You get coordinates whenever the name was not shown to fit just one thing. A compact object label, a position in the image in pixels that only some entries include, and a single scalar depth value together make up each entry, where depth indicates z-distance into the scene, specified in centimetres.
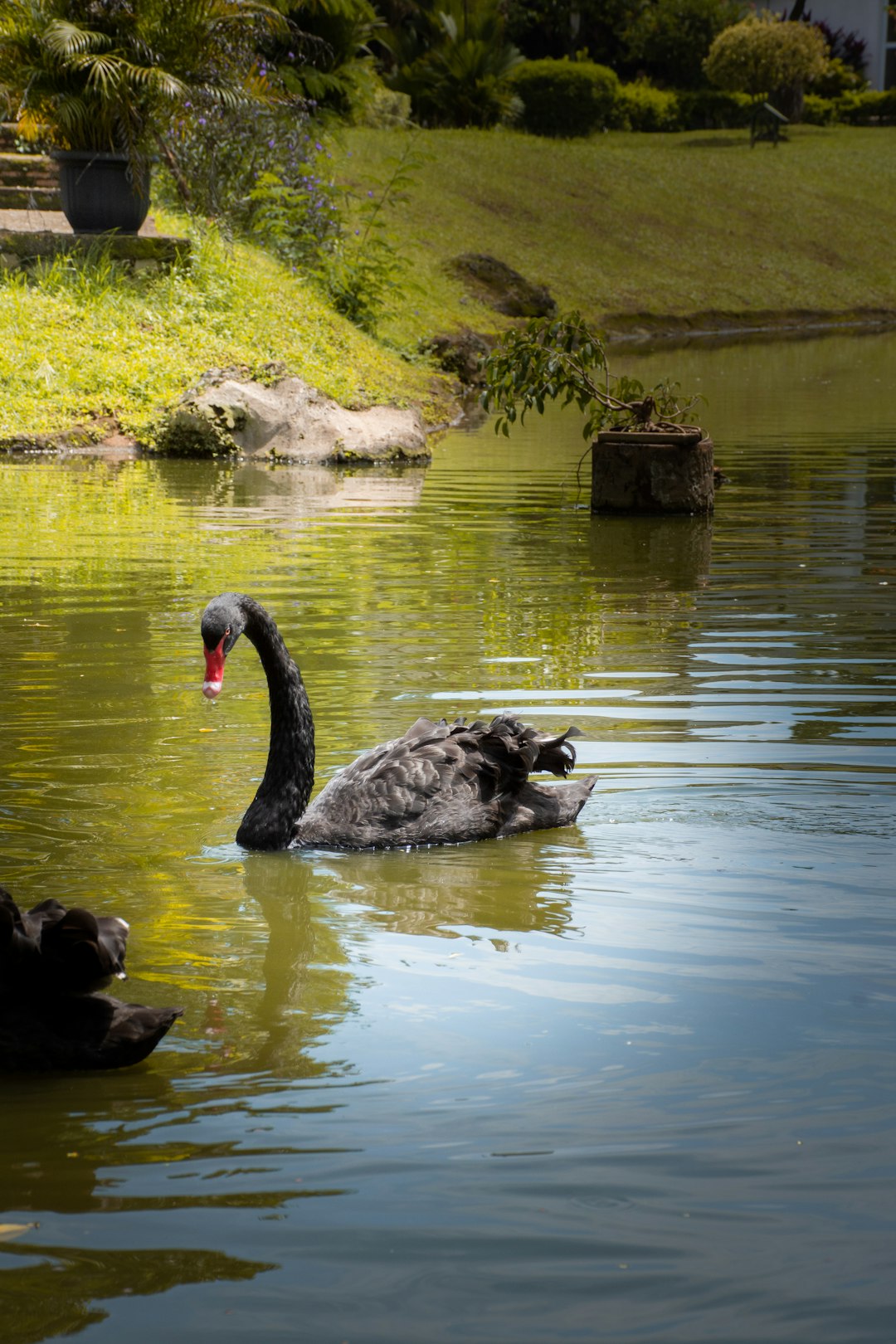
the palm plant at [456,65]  4209
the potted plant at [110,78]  1905
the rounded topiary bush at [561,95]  4456
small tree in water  1317
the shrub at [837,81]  5400
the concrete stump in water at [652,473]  1273
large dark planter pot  2000
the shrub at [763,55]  4584
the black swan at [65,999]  360
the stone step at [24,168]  2398
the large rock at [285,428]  1686
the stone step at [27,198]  2325
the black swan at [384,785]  552
